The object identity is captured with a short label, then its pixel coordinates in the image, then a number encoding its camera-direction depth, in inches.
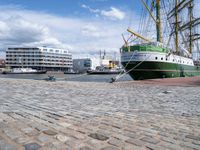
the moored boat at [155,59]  1106.7
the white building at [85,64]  5188.0
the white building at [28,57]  5177.2
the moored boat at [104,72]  3481.8
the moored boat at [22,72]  3731.3
